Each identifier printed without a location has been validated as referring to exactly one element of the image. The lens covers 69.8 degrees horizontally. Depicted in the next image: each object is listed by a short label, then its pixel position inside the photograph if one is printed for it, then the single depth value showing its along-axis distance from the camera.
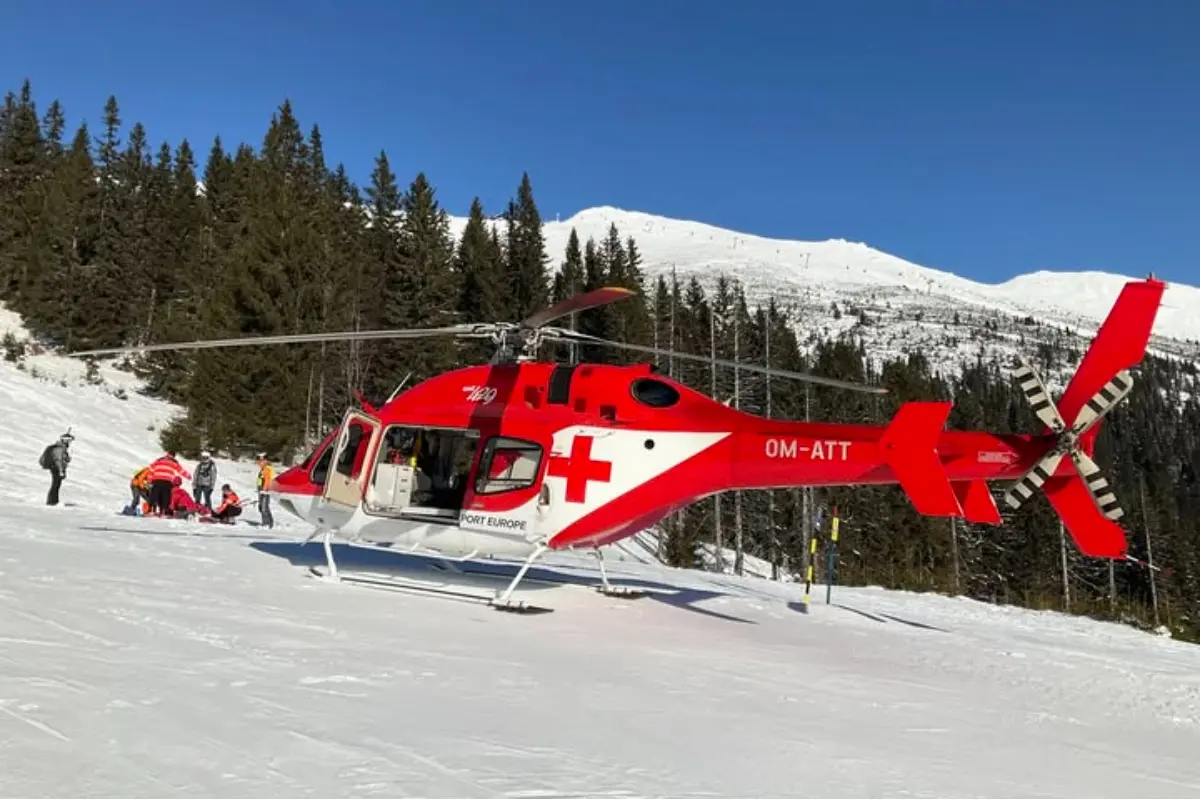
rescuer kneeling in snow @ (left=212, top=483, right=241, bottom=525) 19.78
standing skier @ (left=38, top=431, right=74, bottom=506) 18.09
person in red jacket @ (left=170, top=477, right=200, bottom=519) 19.45
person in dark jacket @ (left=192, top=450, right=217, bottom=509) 22.03
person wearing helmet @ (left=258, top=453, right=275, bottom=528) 20.73
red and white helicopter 9.98
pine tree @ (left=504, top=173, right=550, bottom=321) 60.03
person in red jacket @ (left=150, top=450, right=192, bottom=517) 18.98
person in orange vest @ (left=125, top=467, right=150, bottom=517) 19.50
